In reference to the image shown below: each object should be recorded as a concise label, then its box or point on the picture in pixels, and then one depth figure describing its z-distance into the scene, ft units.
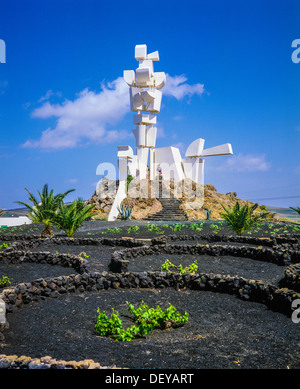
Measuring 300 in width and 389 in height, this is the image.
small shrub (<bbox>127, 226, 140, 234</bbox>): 52.42
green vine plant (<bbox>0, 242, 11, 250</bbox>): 38.93
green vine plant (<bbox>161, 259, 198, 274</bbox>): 26.82
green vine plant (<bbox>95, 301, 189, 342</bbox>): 15.00
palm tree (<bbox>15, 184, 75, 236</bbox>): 48.24
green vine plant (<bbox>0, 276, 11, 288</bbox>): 24.82
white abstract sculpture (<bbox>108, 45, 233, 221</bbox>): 92.84
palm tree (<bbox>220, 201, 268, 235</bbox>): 45.91
